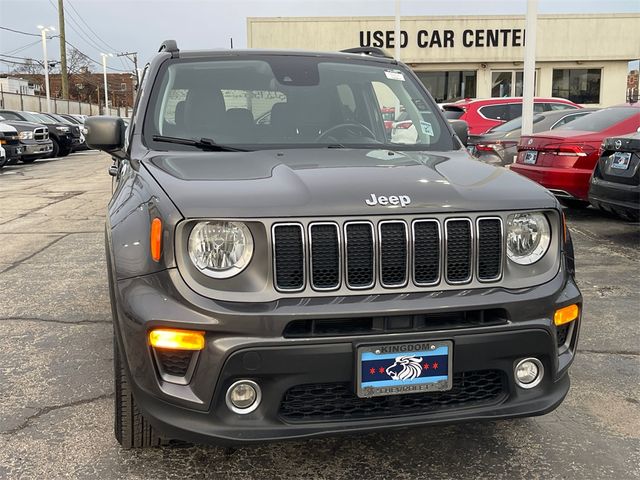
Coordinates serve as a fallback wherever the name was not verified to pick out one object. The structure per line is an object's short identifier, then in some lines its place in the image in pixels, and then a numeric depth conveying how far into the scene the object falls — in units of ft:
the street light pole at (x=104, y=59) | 189.53
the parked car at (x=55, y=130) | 71.80
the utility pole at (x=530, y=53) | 33.87
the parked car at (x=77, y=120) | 87.91
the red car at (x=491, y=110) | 42.45
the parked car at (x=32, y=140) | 62.56
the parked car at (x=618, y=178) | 20.70
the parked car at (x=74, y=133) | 81.05
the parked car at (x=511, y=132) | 31.94
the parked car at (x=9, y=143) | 56.13
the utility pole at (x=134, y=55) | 261.85
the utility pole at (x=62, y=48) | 155.02
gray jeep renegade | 7.04
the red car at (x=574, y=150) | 25.41
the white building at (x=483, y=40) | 88.89
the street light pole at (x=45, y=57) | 133.59
